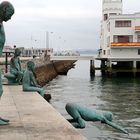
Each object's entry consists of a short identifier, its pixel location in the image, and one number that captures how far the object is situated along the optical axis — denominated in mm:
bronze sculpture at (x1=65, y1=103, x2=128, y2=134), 8680
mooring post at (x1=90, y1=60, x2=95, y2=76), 64850
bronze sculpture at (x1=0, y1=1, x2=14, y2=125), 7836
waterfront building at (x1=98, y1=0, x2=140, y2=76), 60938
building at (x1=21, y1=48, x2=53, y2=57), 127244
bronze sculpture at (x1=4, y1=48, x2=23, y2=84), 19547
